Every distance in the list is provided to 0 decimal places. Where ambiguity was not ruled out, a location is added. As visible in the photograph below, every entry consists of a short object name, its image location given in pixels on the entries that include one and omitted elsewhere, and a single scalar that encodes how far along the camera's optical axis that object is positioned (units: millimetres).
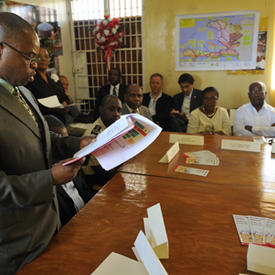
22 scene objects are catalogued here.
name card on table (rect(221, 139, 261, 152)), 1894
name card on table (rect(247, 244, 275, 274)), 743
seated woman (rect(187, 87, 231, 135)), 2844
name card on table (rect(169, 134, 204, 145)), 2041
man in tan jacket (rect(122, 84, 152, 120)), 3037
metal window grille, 4602
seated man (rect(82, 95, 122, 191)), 2020
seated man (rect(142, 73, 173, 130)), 4016
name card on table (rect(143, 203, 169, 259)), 798
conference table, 817
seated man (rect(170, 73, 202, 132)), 3902
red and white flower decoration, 4504
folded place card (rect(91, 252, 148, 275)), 756
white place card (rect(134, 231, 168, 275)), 665
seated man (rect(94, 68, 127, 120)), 4414
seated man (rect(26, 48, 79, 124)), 2898
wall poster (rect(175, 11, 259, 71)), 4047
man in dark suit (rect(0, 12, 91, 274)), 790
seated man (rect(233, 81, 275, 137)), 2912
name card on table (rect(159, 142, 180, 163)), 1678
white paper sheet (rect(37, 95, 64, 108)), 2721
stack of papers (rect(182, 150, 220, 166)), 1676
